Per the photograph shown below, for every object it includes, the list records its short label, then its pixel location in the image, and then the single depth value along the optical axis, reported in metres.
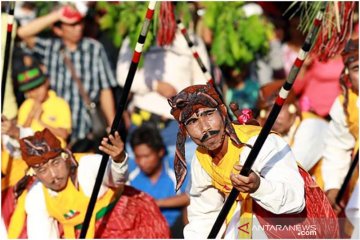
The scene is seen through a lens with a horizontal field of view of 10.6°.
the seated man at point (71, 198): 10.97
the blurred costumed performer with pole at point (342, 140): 11.85
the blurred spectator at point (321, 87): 13.70
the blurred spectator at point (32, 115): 12.82
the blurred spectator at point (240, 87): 14.54
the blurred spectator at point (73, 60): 14.22
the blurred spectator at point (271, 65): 14.75
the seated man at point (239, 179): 8.91
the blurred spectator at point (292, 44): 14.25
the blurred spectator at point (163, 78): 13.79
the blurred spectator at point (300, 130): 12.37
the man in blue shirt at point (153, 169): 13.37
